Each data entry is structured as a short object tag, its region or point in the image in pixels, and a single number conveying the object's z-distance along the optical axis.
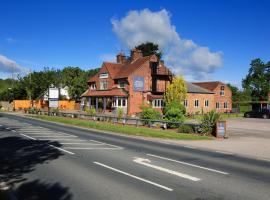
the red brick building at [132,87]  37.92
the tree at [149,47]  61.73
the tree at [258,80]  70.71
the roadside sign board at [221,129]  17.37
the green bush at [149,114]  22.39
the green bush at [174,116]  21.01
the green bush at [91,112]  28.96
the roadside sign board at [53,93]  34.65
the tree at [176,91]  36.52
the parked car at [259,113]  37.36
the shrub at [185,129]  18.72
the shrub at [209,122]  18.17
